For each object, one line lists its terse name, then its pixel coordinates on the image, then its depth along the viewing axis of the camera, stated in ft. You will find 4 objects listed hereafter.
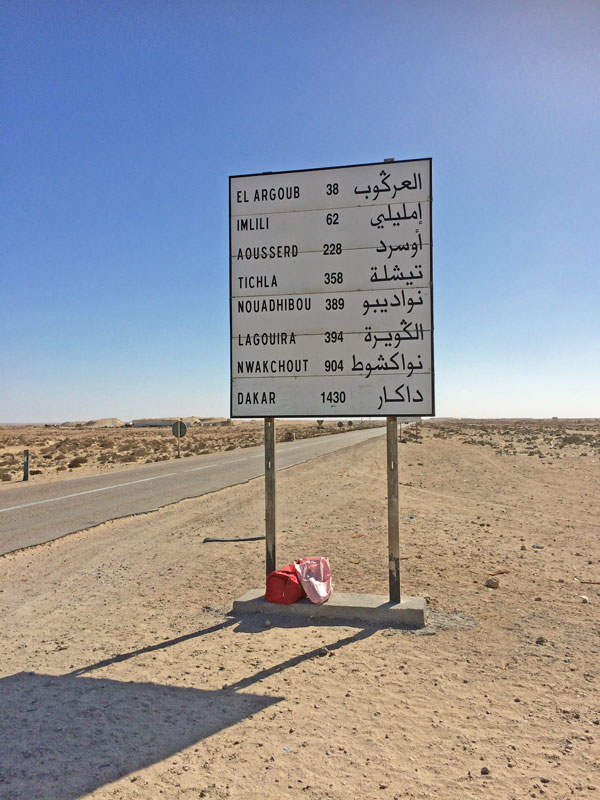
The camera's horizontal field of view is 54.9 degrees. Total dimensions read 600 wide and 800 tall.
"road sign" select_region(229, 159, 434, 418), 19.60
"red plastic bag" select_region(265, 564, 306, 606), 19.54
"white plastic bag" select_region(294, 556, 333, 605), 19.45
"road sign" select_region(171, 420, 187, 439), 99.76
